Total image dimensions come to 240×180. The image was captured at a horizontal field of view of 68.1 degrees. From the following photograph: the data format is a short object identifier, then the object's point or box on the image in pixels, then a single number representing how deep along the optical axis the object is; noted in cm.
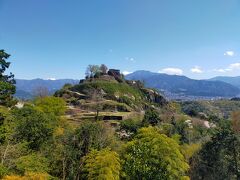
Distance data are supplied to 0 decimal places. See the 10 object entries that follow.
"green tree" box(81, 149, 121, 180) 1849
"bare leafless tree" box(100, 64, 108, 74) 10593
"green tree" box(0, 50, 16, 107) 1986
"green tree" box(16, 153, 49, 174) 1865
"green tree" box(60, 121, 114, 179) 2265
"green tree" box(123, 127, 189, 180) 2051
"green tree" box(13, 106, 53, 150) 2415
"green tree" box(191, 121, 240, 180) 2707
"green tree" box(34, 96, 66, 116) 4500
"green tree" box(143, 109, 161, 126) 4199
